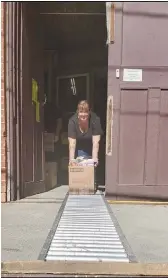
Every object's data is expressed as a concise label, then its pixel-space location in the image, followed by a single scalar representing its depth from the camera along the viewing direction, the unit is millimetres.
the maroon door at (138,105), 6297
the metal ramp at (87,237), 3215
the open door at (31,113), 6586
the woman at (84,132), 6824
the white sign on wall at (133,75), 6297
